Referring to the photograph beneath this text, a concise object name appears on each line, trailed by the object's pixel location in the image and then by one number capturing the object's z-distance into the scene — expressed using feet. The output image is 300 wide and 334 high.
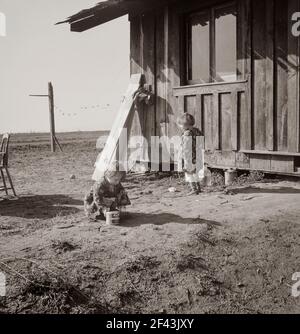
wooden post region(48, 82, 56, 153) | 54.54
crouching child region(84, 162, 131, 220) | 20.16
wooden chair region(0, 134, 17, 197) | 26.59
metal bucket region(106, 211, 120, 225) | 19.38
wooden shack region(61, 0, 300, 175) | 24.64
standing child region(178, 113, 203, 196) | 25.23
